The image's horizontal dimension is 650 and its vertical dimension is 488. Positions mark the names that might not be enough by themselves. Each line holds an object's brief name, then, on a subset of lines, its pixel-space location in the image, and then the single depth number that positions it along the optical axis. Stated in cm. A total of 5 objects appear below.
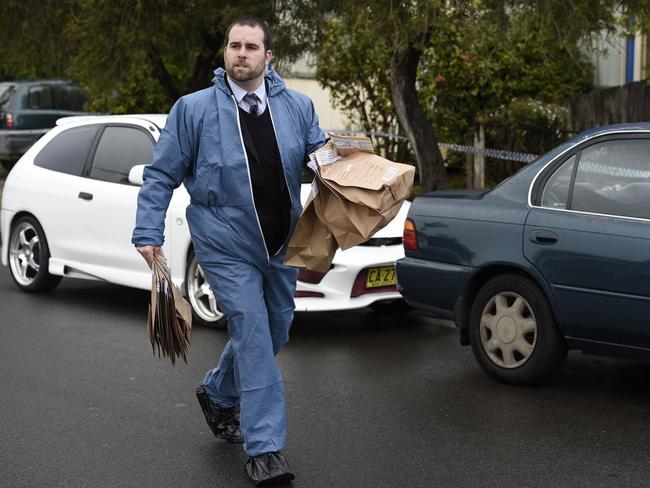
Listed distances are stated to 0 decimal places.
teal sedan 666
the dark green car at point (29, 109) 2317
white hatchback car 880
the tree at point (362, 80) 1702
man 549
